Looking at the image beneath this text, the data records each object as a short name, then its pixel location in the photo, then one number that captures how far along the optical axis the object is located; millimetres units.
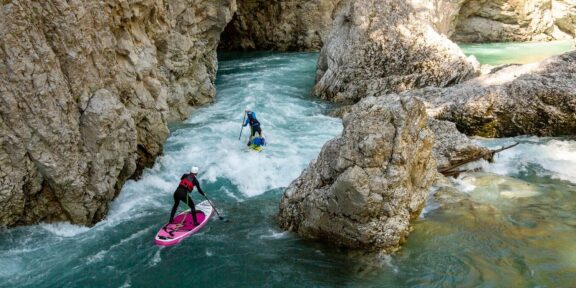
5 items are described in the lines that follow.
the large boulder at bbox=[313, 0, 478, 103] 20219
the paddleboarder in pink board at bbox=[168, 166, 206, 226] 11173
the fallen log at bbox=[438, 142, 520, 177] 12555
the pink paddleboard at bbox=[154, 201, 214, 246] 10500
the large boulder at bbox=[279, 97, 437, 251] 9148
